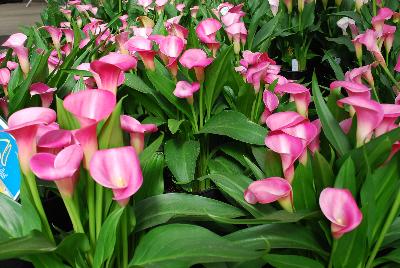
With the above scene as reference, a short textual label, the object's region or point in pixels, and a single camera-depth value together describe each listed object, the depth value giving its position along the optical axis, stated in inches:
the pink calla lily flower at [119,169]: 20.0
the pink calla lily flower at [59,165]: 19.9
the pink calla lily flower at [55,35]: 54.1
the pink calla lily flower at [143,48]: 39.5
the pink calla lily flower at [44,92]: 35.9
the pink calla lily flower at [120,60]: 25.3
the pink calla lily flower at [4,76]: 39.9
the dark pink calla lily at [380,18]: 45.9
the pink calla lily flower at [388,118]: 24.9
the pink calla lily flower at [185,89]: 36.9
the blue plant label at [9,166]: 27.4
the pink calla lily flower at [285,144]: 24.9
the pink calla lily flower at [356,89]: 26.6
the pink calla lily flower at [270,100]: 36.2
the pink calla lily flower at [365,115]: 23.8
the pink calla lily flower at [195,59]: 36.8
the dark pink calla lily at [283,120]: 25.0
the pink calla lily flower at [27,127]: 21.1
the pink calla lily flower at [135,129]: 26.9
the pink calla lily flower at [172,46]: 39.0
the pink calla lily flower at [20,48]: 42.6
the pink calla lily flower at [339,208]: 21.1
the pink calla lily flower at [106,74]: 24.6
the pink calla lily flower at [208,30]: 45.2
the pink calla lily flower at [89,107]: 20.9
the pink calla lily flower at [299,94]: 29.5
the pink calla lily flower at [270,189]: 24.4
